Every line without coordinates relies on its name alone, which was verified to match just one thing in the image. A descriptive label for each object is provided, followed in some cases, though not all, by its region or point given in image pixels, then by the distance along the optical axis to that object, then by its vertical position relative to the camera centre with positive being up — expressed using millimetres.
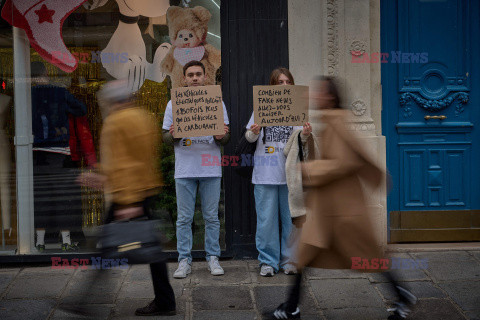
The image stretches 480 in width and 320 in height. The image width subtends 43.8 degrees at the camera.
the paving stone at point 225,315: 4852 -1390
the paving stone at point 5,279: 5766 -1306
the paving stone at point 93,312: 4762 -1356
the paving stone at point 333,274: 5922 -1310
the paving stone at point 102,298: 5230 -1336
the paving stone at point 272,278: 5836 -1327
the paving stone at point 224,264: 6453 -1290
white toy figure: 6668 +1132
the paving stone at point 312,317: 4802 -1394
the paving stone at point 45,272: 6191 -1290
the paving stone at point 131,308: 4875 -1361
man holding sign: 5766 -46
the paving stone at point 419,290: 5312 -1352
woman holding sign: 5965 -465
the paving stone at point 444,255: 6441 -1244
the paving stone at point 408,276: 5773 -1310
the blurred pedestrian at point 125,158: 4379 -76
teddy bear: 6680 +1184
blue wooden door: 6906 +303
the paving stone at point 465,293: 5066 -1362
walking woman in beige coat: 4414 -404
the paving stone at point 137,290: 5398 -1328
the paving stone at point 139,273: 5957 -1285
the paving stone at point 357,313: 4812 -1394
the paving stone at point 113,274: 6039 -1288
